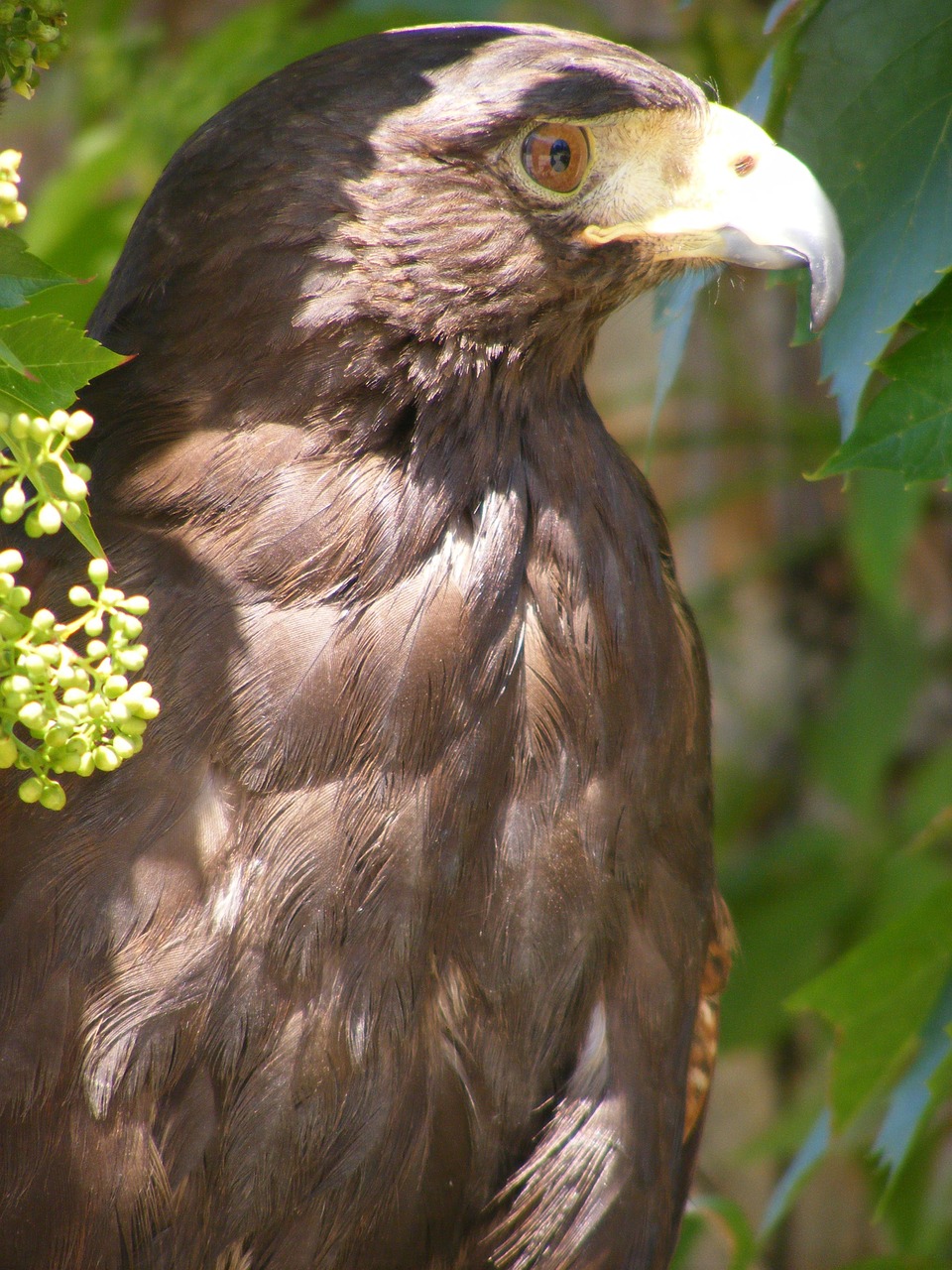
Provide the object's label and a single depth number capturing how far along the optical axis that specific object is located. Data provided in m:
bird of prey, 3.13
